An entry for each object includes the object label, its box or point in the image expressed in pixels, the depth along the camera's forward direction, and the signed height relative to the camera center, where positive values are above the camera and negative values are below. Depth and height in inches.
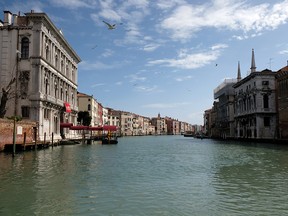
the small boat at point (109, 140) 1884.7 -45.9
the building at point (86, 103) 3043.8 +273.1
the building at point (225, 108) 2867.9 +222.8
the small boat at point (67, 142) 1620.3 -48.8
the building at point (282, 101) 1743.4 +170.0
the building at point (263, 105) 2032.5 +173.2
